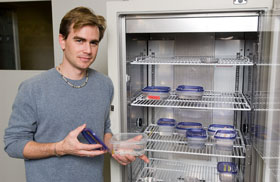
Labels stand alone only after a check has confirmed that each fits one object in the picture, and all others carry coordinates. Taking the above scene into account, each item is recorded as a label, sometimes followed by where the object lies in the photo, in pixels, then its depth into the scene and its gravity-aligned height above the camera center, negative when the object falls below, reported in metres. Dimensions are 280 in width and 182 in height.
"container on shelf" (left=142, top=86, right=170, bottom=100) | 1.98 -0.19
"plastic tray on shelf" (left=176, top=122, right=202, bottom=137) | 2.07 -0.44
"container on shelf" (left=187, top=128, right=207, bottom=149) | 1.89 -0.48
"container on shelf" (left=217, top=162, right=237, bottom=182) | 1.92 -0.70
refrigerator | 1.45 -0.08
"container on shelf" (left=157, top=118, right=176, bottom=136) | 2.08 -0.44
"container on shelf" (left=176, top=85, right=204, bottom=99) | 1.96 -0.18
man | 1.39 -0.23
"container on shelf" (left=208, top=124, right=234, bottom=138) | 1.98 -0.43
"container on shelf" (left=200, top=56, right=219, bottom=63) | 1.81 +0.03
